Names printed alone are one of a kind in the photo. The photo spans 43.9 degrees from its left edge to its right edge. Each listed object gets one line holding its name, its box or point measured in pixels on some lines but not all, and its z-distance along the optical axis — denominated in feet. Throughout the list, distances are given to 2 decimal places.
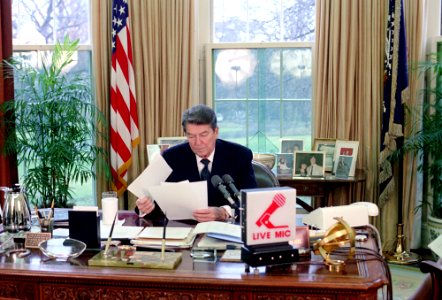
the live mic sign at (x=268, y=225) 5.80
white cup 7.93
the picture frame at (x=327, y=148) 13.91
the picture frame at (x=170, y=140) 14.26
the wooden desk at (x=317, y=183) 13.10
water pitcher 7.43
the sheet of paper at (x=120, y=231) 7.17
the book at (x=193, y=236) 6.75
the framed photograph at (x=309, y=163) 13.52
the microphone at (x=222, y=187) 7.06
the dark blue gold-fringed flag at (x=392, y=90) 13.28
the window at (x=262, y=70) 14.85
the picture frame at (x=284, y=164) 13.92
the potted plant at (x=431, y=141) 12.91
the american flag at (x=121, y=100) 14.16
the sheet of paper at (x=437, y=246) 6.41
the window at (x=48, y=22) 15.38
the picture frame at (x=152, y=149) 14.16
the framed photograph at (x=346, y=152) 13.48
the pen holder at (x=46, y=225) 7.42
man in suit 8.94
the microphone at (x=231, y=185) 7.12
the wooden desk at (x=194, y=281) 5.52
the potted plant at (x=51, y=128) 13.41
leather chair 9.47
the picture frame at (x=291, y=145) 14.33
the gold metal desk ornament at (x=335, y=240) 6.02
